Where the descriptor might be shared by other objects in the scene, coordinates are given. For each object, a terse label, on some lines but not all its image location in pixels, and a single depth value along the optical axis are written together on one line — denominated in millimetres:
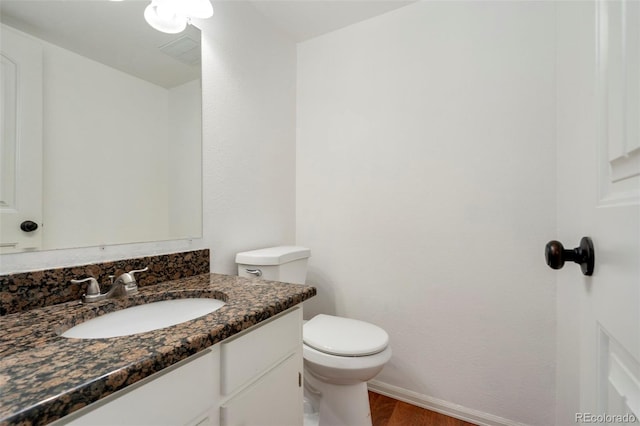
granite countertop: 392
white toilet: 1188
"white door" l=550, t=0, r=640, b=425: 337
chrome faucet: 825
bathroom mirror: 789
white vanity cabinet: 484
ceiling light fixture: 1102
